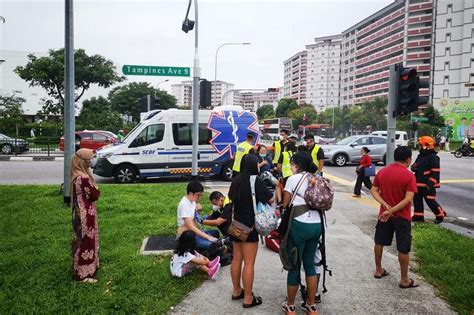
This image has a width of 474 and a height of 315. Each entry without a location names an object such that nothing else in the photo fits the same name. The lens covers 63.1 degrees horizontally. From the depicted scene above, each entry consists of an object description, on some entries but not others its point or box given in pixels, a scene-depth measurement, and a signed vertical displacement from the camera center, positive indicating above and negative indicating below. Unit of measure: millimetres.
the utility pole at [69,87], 8719 +964
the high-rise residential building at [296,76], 131375 +20584
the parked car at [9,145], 23344 -1027
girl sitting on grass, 4820 -1620
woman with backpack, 3801 -974
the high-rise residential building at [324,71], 118375 +19808
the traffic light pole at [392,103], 7406 +638
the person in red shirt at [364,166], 10534 -854
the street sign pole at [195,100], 10491 +854
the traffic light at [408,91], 7410 +865
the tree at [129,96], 66500 +5931
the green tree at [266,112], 121812 +7129
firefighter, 7590 -767
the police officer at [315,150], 8375 -360
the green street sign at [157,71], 10461 +1651
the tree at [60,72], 36156 +5542
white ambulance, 12602 -494
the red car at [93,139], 20906 -516
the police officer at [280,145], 9586 -297
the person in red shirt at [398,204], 4562 -825
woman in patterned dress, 4570 -1040
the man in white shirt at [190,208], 4695 -944
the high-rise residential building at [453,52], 66000 +15016
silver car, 19391 -836
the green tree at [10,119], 28641 +701
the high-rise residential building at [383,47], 76188 +20273
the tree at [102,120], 34312 +855
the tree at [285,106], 104438 +7430
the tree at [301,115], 90062 +4409
